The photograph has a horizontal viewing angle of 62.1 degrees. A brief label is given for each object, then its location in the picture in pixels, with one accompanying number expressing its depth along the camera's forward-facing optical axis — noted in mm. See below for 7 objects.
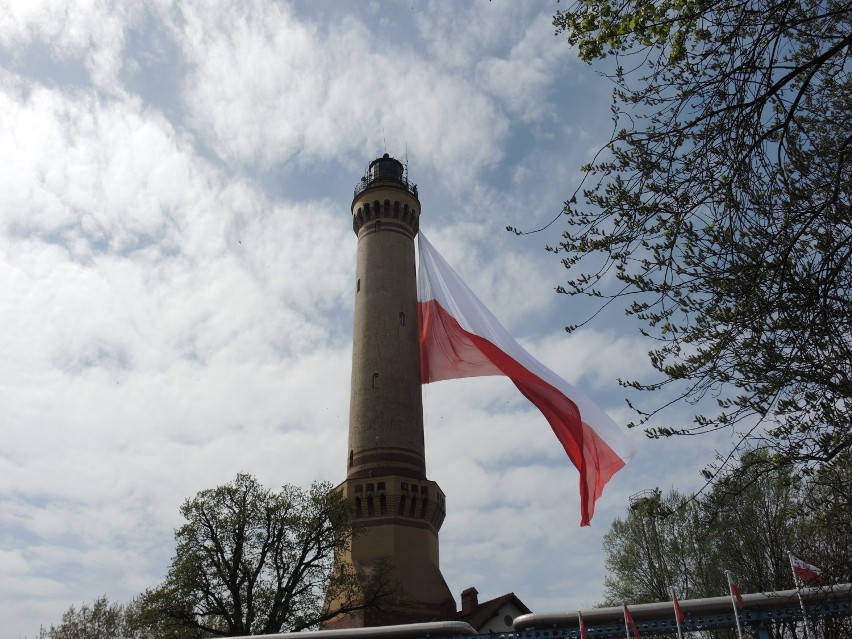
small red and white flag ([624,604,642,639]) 12688
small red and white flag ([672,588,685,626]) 12461
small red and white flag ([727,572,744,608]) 12822
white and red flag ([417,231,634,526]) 24156
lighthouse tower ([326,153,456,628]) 32875
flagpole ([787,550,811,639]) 12267
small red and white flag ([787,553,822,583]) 13804
